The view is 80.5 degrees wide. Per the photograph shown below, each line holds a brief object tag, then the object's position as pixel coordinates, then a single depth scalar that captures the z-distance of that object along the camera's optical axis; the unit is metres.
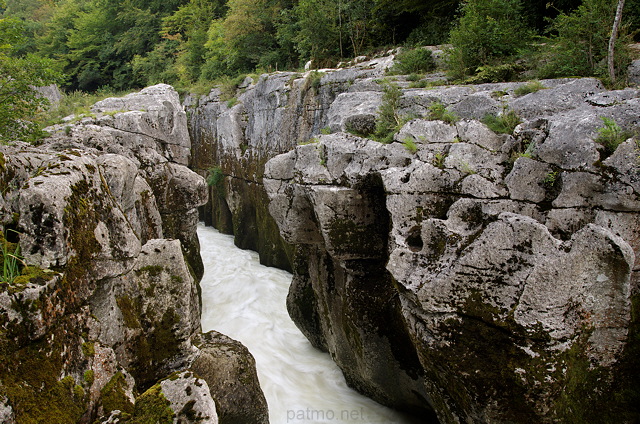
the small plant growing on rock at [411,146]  5.96
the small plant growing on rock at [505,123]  5.82
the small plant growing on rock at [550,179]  4.65
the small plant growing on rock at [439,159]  5.49
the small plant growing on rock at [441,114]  6.26
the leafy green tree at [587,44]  6.73
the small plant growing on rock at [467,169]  5.24
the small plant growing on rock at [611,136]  4.38
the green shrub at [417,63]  10.58
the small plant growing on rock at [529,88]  6.56
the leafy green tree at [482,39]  9.03
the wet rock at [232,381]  5.25
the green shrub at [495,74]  8.16
